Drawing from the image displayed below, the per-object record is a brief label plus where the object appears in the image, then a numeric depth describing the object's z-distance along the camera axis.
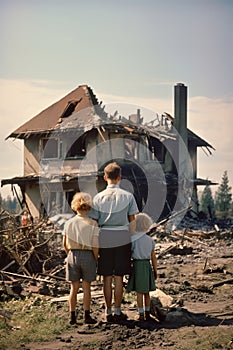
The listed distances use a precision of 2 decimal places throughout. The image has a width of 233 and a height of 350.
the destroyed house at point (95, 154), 26.94
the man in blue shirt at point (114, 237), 7.39
